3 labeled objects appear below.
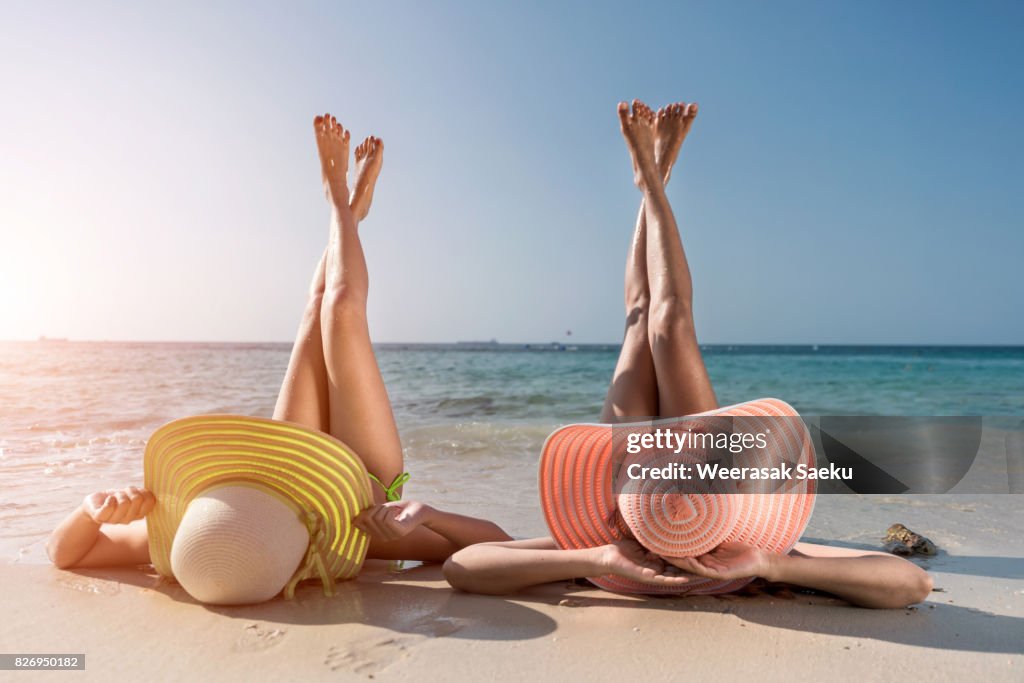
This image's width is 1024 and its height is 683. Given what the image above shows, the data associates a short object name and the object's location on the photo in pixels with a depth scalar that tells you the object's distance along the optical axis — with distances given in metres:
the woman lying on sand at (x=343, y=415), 2.83
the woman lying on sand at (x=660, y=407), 2.29
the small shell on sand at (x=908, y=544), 3.20
